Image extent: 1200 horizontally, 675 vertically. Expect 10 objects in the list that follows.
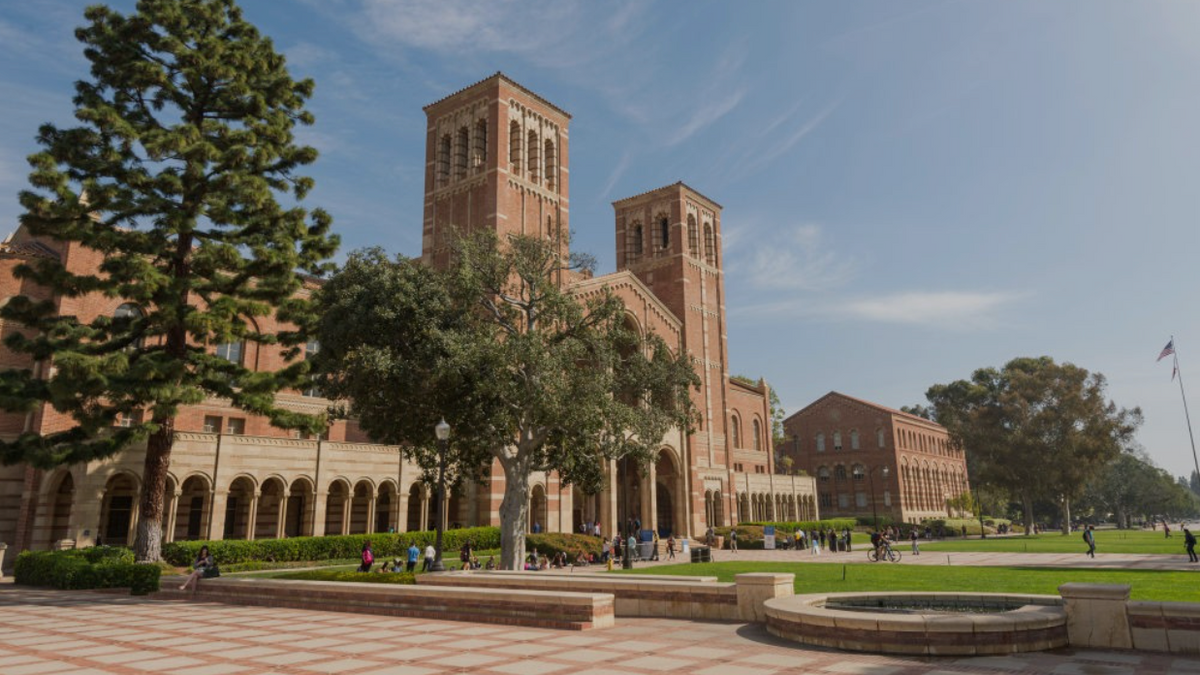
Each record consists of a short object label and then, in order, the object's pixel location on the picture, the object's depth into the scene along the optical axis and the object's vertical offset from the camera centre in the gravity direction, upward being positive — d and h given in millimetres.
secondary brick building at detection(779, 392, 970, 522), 81250 +5061
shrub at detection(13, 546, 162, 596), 19125 -1732
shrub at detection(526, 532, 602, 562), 33066 -1911
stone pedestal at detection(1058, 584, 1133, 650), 9586 -1576
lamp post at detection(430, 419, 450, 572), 17453 +679
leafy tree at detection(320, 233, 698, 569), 21234 +4060
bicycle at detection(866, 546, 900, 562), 31422 -2478
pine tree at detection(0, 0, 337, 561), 20234 +8301
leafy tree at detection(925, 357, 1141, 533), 61031 +5560
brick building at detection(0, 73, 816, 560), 29250 +3373
